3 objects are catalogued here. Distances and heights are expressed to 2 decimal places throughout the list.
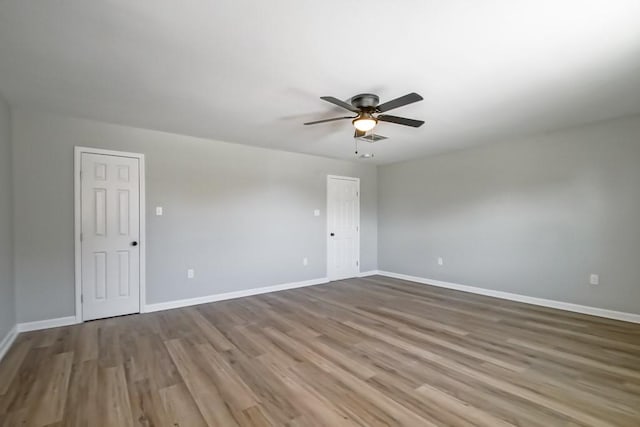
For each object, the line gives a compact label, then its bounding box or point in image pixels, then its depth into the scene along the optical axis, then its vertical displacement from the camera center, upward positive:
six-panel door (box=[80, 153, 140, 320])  3.78 -0.27
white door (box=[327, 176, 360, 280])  6.10 -0.28
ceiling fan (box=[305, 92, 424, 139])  2.92 +0.98
